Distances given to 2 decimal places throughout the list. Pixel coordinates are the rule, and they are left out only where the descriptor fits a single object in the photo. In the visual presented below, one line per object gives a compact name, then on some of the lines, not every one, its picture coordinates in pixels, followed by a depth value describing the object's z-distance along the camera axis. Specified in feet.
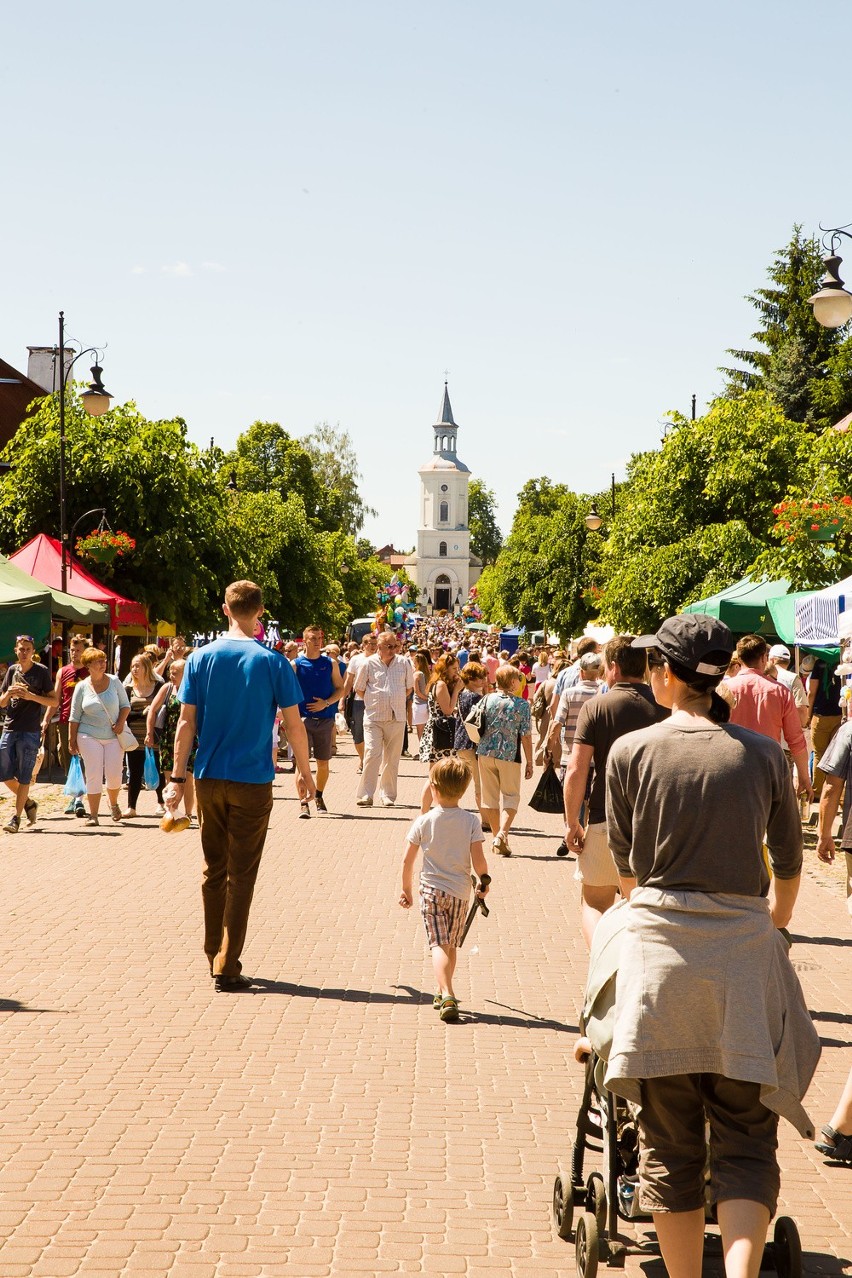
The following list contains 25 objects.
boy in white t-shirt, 22.25
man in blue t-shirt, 23.63
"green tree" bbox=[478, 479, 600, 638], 150.10
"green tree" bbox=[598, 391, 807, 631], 84.64
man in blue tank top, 50.06
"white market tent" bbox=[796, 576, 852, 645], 43.80
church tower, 590.96
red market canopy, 74.02
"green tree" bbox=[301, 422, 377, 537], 272.72
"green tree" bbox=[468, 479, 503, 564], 588.50
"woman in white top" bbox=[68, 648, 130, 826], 45.91
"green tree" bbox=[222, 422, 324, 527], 242.58
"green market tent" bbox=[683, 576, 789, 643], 57.88
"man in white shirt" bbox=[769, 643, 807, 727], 38.51
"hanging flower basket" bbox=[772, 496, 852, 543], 49.29
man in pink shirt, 28.07
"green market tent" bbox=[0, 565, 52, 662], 52.11
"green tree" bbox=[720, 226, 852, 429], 157.69
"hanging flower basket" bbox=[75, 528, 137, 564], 80.21
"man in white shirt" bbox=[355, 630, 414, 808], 51.93
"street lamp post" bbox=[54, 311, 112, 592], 67.26
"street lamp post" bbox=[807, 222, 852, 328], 43.88
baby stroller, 11.75
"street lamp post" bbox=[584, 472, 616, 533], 120.57
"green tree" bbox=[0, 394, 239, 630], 89.56
